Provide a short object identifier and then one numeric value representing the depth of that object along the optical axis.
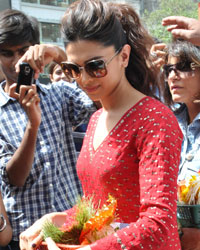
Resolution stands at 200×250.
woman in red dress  1.41
